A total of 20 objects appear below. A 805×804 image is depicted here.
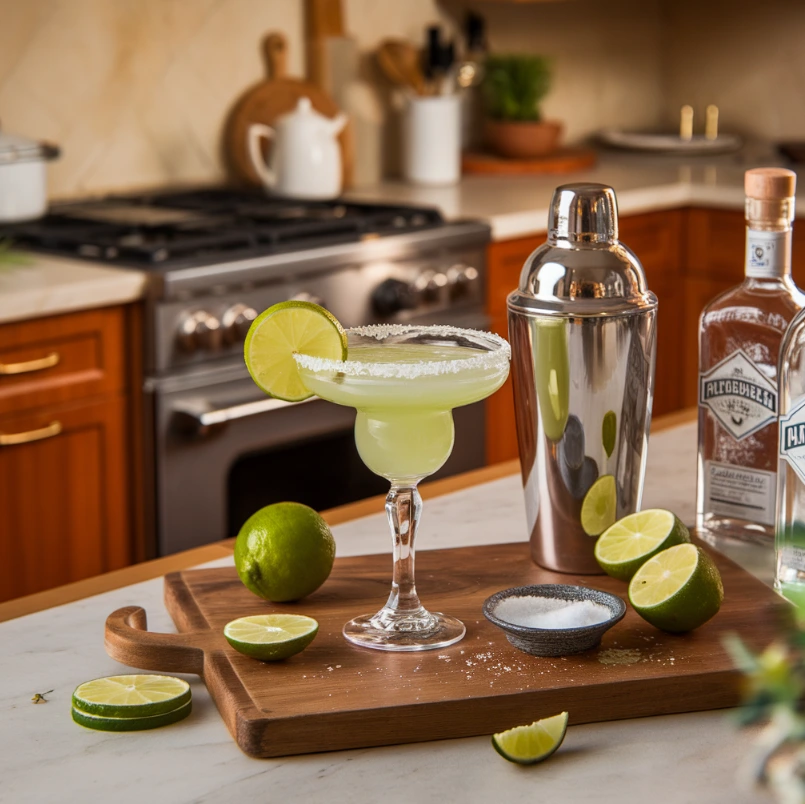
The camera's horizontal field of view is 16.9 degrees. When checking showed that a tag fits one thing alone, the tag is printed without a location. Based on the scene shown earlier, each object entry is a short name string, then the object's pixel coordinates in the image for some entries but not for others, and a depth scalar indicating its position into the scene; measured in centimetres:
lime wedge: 136
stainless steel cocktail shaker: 156
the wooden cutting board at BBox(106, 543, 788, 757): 139
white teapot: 318
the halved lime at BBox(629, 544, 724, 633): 145
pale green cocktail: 147
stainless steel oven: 245
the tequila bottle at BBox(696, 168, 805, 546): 160
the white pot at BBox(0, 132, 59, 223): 267
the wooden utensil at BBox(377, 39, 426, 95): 374
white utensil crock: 368
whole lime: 151
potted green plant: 392
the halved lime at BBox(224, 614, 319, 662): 144
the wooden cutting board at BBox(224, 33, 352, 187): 349
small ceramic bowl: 143
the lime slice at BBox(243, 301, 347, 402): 149
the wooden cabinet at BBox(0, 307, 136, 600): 228
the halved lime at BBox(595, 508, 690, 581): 151
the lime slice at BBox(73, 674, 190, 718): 139
